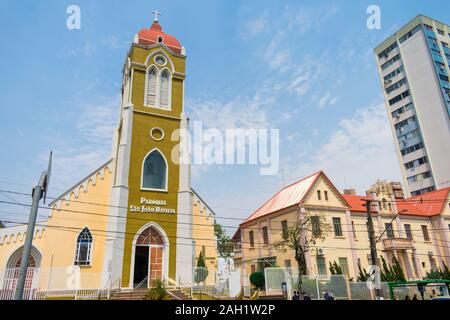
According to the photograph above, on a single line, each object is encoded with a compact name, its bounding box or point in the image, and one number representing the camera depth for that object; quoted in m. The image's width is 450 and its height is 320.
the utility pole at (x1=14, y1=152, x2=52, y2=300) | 8.39
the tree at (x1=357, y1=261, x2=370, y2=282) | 27.64
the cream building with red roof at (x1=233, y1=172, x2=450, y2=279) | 30.61
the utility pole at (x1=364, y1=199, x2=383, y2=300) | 18.95
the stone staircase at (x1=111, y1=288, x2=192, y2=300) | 18.72
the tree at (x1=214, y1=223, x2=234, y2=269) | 49.93
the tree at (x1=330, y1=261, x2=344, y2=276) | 28.33
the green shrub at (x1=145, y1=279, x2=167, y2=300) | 17.50
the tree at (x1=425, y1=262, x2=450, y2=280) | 31.97
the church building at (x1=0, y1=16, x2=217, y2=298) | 20.42
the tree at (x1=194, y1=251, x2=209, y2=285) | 22.51
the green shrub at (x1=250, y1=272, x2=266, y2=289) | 29.19
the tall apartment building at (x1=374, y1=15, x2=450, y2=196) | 54.72
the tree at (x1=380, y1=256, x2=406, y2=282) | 28.80
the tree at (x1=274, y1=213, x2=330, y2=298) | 28.01
